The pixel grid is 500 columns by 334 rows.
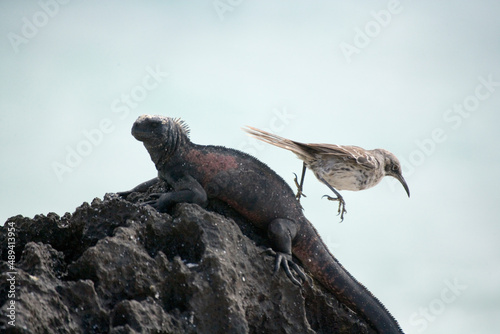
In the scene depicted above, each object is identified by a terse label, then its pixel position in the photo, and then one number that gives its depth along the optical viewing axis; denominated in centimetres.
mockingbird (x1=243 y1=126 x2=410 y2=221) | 1727
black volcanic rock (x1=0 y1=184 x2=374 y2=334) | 1120
